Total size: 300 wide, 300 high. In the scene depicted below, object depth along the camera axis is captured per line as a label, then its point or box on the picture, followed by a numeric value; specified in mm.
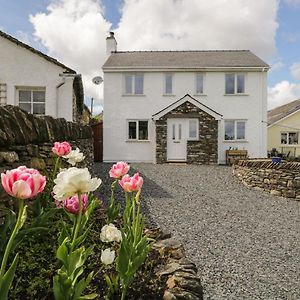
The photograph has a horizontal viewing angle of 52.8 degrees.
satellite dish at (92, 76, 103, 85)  18875
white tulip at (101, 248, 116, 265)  1881
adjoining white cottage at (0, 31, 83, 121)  12102
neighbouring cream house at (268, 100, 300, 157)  24153
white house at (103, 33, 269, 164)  18625
